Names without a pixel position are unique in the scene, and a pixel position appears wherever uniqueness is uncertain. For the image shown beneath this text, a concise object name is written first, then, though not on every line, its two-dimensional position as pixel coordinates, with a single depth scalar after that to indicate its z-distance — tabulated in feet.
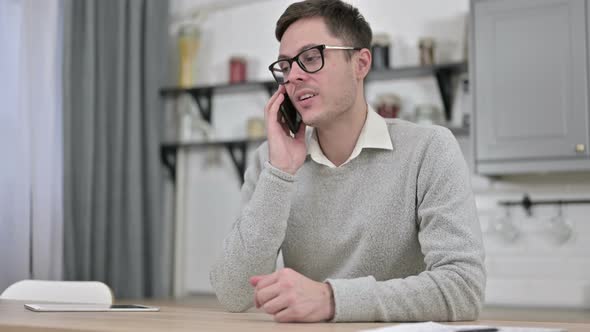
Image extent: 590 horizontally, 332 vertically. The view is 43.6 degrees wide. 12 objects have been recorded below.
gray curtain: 10.68
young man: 4.50
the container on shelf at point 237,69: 12.10
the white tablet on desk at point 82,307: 4.28
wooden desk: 3.26
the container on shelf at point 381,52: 10.85
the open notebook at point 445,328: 2.89
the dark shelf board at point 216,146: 11.87
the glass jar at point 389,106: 10.67
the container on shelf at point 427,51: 10.52
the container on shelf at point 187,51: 12.46
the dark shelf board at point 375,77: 10.32
